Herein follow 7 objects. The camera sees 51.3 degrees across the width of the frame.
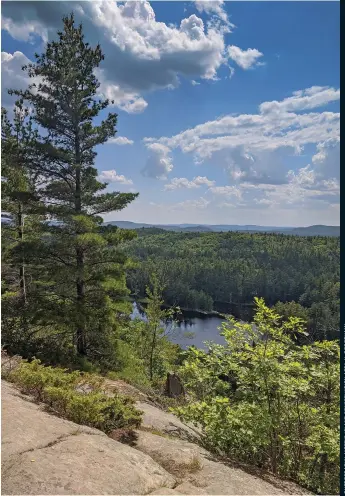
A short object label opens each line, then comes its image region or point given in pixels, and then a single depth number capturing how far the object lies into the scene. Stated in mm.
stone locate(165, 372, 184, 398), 13516
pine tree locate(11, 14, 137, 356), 11758
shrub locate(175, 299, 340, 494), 5055
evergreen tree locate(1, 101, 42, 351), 11852
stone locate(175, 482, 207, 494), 3857
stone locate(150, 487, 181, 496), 3644
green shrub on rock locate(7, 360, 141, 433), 5219
